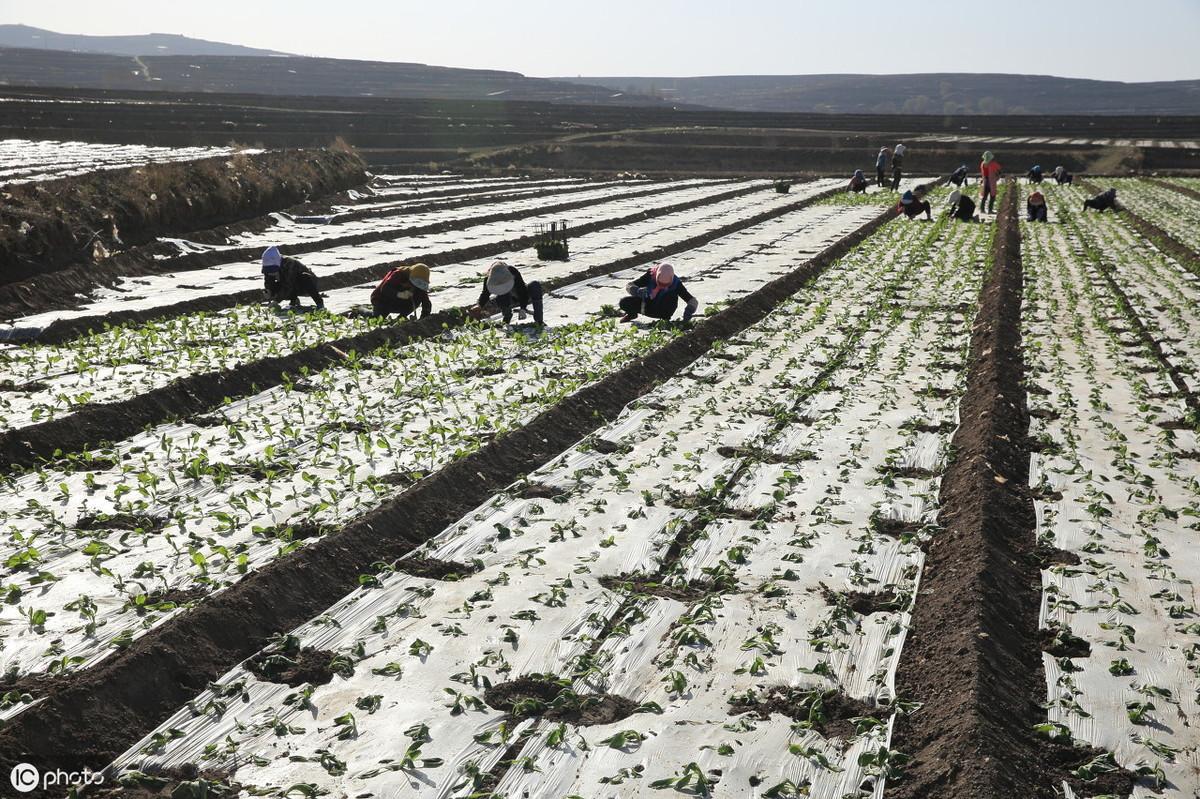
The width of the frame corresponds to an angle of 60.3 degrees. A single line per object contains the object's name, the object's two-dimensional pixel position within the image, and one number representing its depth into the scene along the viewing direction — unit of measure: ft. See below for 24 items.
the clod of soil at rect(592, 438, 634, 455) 28.60
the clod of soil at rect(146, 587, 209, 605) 18.99
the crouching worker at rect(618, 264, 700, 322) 45.06
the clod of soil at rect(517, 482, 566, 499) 25.23
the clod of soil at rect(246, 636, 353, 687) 16.97
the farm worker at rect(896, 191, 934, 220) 89.10
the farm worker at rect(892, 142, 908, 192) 122.50
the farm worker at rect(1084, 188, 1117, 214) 99.40
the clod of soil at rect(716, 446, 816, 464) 27.68
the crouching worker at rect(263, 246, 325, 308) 46.83
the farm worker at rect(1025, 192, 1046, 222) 89.92
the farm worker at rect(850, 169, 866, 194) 120.58
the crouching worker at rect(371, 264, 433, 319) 45.19
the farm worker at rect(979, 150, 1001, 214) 94.84
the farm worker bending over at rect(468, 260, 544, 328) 43.88
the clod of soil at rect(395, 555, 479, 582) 20.86
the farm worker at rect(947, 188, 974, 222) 89.51
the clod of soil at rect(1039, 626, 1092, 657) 17.99
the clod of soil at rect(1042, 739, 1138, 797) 14.37
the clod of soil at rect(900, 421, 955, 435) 30.30
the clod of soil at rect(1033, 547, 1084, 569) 21.49
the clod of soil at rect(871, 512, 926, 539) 22.91
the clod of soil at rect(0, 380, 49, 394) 32.19
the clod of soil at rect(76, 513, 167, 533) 22.41
